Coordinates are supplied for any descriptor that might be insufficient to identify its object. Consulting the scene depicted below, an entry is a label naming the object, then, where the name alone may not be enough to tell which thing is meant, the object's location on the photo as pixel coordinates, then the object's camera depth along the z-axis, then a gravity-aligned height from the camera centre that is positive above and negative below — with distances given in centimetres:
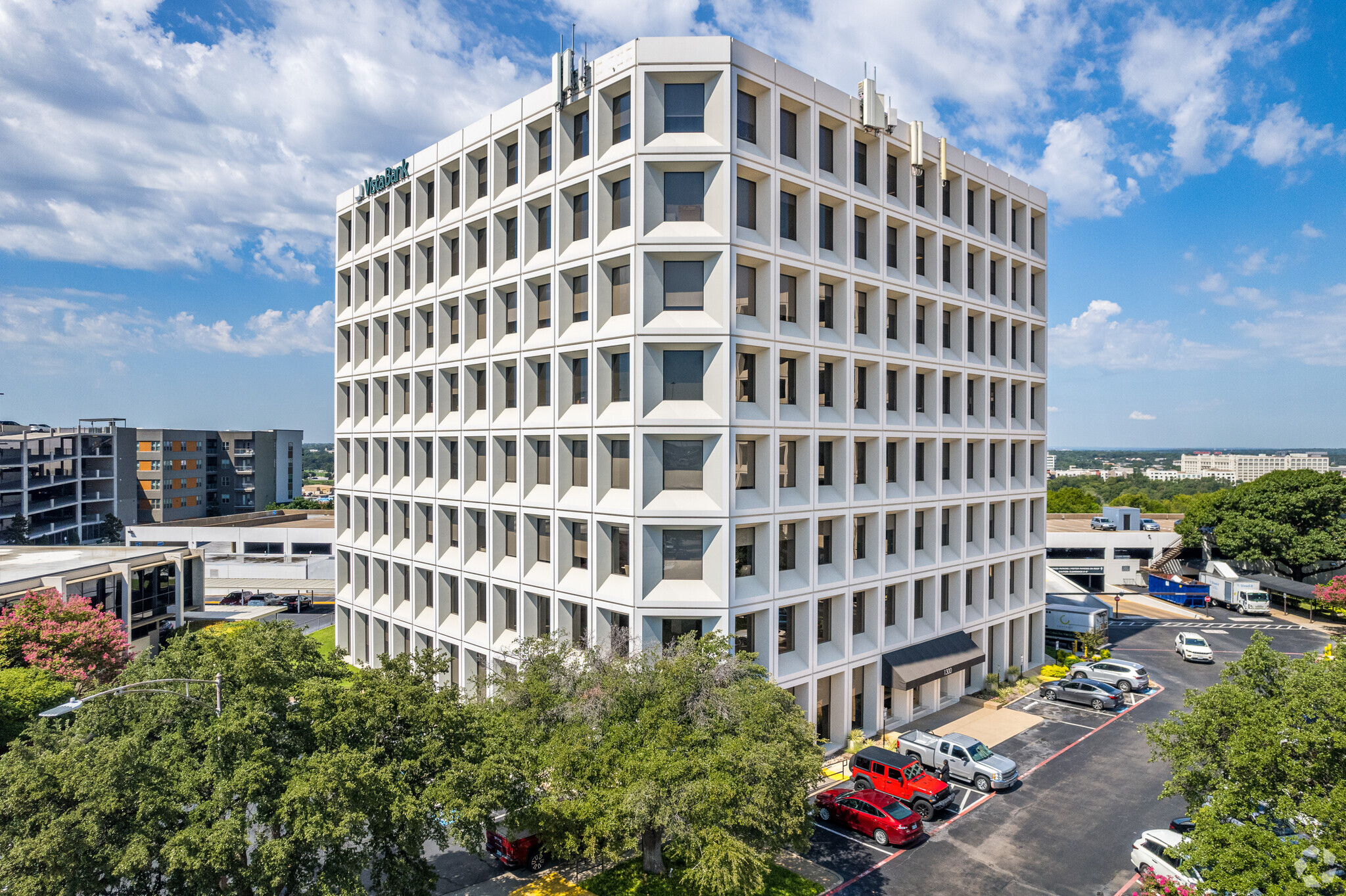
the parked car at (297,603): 6901 -1604
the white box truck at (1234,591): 6644 -1387
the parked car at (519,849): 2355 -1356
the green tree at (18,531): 8531 -1116
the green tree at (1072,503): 11962 -984
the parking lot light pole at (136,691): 1504 -585
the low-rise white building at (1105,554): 7900 -1220
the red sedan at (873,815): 2466 -1327
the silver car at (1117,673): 4200 -1366
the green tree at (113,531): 10075 -1302
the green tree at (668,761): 1775 -843
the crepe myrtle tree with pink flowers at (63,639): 3170 -922
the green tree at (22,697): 2606 -972
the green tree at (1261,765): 1561 -805
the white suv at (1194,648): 4891 -1405
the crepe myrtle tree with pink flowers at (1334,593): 5738 -1197
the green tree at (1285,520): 6594 -709
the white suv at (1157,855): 2155 -1292
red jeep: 2656 -1290
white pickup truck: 2897 -1327
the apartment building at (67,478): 8838 -527
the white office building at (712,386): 2900 +282
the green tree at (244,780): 1498 -777
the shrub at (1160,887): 1745 -1120
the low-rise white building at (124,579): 4025 -845
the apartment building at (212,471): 11394 -526
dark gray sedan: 3888 -1382
